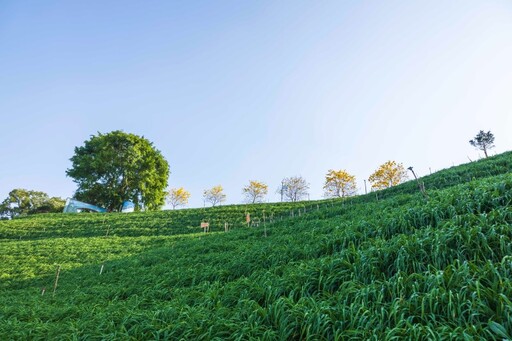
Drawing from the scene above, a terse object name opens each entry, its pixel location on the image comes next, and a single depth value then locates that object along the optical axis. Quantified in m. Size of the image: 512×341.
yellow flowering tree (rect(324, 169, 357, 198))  51.56
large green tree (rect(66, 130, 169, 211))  34.78
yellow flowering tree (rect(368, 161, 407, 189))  46.07
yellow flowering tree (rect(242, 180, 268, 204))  59.72
